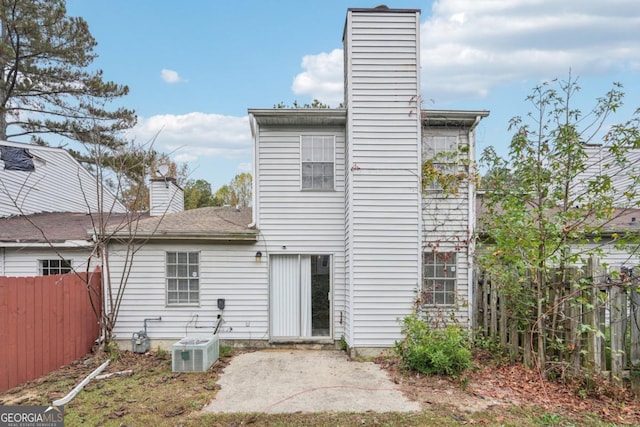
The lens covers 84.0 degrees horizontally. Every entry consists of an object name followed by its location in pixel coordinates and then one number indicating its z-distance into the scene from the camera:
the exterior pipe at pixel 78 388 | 4.73
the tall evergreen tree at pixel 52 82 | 15.02
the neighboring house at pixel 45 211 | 8.58
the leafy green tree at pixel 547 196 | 5.26
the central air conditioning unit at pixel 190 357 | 6.23
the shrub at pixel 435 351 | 5.69
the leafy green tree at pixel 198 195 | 28.85
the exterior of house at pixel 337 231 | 7.26
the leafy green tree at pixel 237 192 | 33.19
